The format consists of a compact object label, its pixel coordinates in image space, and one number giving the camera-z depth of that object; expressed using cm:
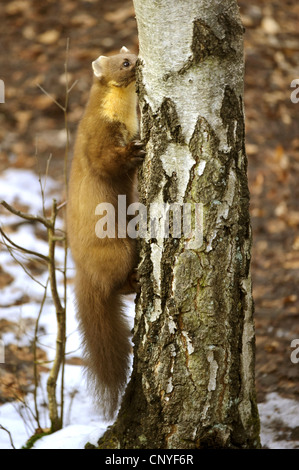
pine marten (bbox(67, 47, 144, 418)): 302
